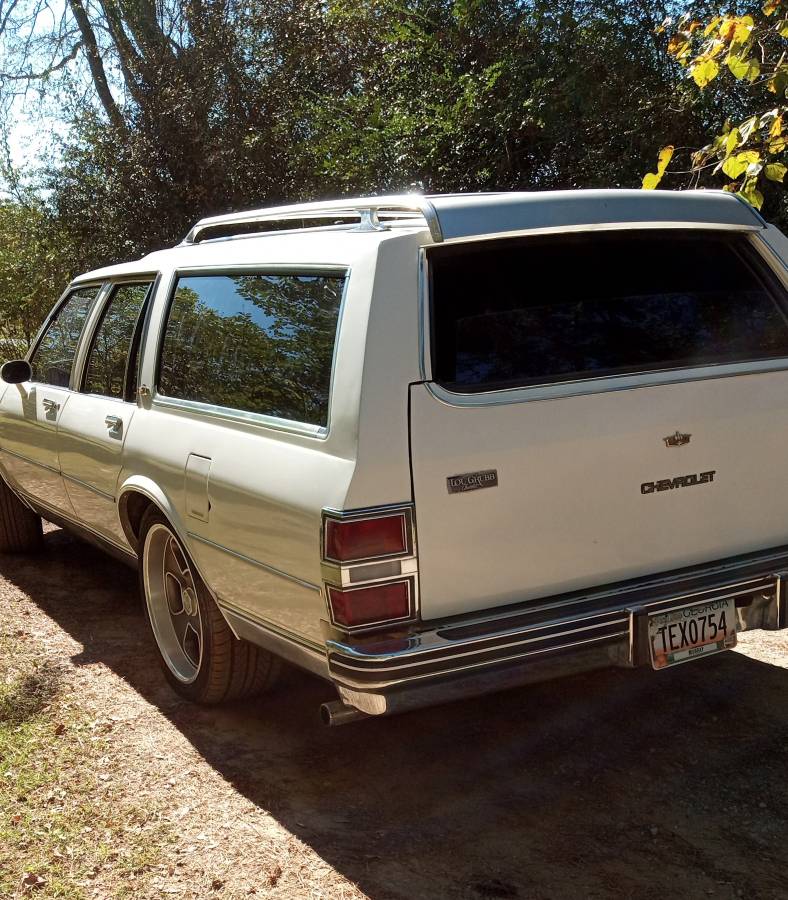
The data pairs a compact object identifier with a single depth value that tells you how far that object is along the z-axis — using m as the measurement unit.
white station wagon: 3.09
